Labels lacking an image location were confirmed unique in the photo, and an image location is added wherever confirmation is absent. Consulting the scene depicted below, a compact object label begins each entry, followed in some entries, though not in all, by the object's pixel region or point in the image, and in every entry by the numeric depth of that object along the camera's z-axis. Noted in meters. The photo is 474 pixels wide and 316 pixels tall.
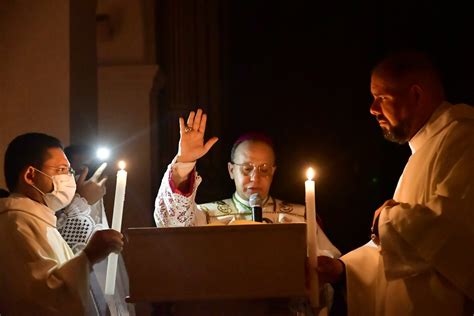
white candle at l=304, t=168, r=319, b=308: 5.84
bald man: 6.39
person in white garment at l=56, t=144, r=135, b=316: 7.63
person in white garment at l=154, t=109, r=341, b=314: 7.61
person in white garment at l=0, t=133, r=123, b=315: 6.46
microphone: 6.59
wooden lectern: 5.43
